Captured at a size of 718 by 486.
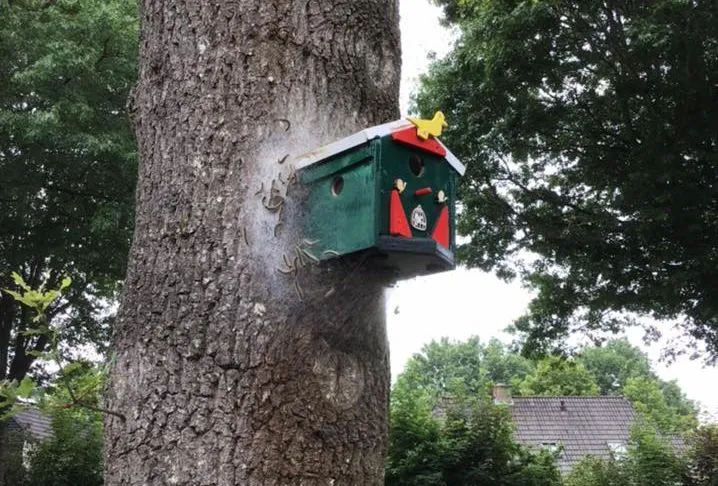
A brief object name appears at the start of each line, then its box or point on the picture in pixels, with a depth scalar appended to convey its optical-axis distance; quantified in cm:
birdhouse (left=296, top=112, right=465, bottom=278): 156
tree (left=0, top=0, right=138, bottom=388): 969
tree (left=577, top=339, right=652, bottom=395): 5791
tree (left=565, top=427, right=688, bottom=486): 1008
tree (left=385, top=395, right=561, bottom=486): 928
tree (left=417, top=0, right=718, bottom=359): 934
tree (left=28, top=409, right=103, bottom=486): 1041
